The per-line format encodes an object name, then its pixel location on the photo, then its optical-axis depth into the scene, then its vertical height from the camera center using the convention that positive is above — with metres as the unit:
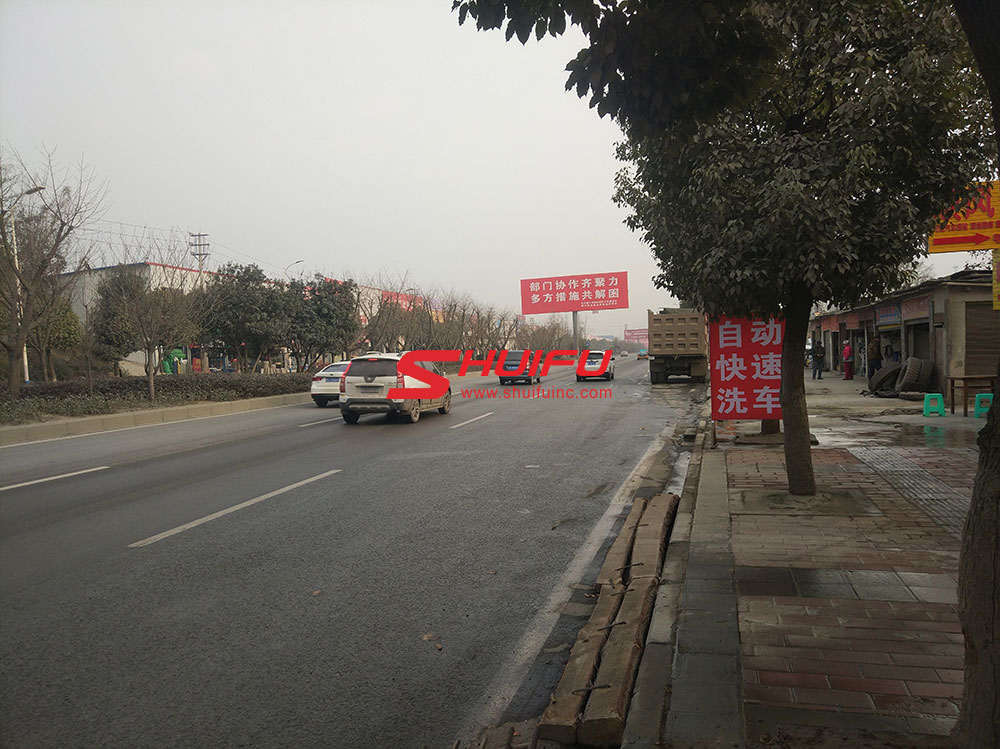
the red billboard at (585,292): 46.50 +3.97
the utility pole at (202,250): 44.63 +7.04
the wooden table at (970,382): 14.44 -0.78
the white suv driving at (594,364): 36.25 -0.48
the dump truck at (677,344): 29.67 +0.32
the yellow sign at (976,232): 14.41 +2.27
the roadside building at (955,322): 18.03 +0.60
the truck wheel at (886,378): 20.70 -0.85
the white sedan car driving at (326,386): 22.67 -0.79
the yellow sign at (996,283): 14.05 +1.17
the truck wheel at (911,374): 19.47 -0.71
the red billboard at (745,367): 10.16 -0.23
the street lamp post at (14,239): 18.30 +3.24
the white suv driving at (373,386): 16.55 -0.60
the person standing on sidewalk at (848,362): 29.08 -0.53
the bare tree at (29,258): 18.19 +2.75
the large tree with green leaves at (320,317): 32.53 +1.93
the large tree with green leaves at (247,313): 30.77 +2.04
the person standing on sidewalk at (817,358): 29.97 -0.36
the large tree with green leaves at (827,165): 6.20 +1.63
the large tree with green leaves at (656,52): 4.13 +1.80
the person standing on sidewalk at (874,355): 23.61 -0.24
